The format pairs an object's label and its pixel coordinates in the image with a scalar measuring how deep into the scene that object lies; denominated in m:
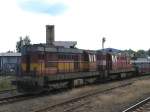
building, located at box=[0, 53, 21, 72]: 27.19
